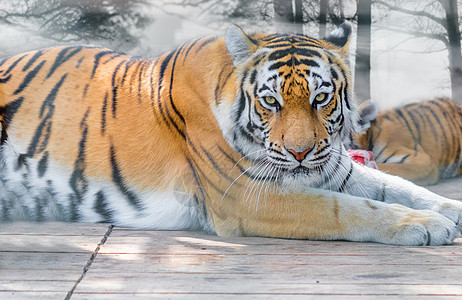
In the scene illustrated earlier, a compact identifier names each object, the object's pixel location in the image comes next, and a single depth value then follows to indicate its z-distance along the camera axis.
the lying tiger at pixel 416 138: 7.22
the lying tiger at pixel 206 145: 4.34
